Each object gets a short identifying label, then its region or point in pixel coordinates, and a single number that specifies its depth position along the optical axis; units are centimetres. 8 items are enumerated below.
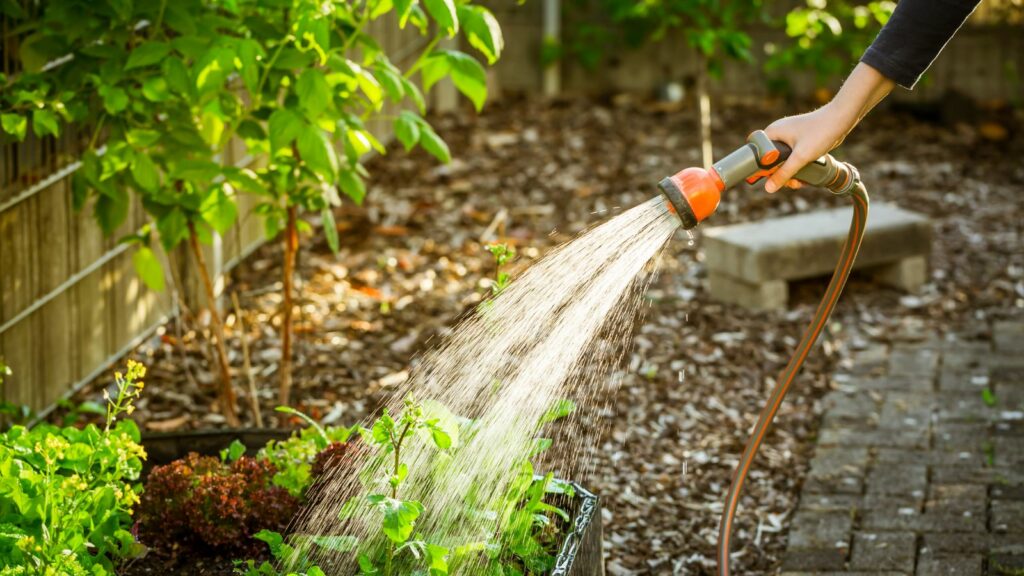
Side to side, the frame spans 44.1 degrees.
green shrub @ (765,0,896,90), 608
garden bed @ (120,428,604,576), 242
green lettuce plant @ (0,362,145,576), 219
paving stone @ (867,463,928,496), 382
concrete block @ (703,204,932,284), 530
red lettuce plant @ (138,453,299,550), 265
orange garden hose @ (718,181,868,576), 275
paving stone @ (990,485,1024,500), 372
